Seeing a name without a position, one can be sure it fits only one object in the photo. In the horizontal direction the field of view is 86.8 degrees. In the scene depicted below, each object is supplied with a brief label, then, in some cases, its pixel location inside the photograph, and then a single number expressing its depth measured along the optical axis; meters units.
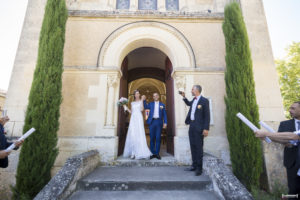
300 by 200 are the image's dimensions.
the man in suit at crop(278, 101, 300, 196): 2.26
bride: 4.49
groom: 4.75
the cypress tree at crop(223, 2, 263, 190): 3.78
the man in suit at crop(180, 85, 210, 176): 3.36
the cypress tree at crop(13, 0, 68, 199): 3.46
